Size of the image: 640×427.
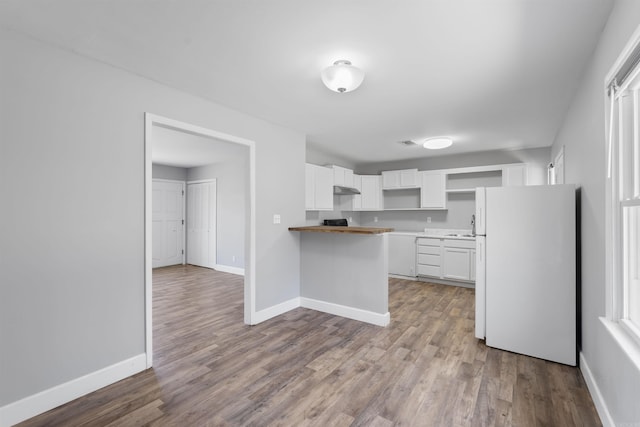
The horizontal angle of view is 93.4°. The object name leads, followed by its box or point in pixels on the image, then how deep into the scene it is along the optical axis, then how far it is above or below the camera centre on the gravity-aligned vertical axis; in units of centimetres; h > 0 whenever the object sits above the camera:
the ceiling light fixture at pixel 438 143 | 436 +104
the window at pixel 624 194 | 150 +11
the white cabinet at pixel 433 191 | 582 +45
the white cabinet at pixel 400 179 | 611 +71
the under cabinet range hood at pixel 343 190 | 554 +44
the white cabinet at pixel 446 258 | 512 -80
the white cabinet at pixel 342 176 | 545 +70
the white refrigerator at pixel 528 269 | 254 -50
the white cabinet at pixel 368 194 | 644 +42
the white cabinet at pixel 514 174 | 519 +69
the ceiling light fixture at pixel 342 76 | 224 +104
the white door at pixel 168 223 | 694 -24
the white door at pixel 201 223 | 696 -26
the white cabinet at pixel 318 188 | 472 +42
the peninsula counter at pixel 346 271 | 344 -72
